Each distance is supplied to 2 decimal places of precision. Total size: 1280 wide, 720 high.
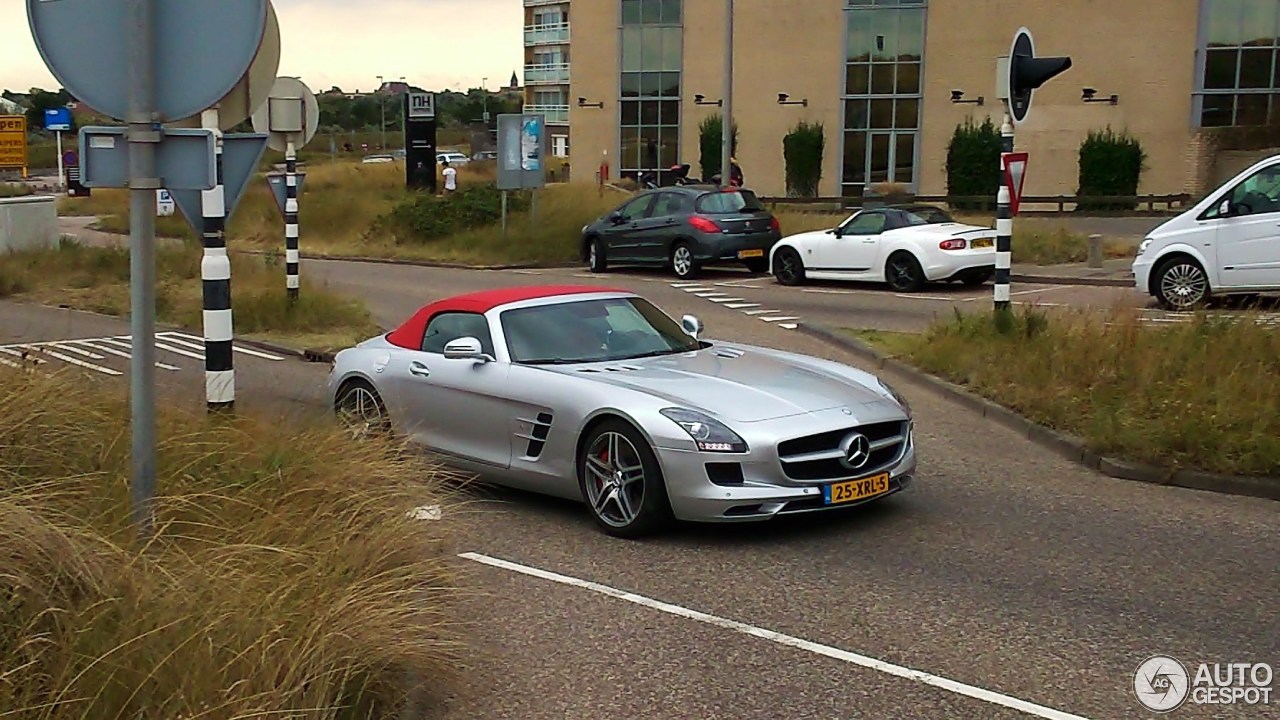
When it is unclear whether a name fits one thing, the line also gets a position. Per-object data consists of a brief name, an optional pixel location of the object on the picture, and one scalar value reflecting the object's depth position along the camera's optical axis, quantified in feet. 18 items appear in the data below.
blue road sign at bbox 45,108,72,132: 134.08
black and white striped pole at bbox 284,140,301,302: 55.62
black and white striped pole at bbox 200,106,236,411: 27.40
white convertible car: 68.18
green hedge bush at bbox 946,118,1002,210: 160.45
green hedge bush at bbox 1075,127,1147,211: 152.56
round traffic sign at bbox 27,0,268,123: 16.29
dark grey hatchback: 79.97
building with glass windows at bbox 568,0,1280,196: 150.41
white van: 52.60
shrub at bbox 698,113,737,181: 179.42
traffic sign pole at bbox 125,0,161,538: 16.46
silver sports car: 24.17
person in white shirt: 117.61
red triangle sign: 42.70
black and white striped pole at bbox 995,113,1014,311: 42.68
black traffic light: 42.24
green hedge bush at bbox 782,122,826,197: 173.99
